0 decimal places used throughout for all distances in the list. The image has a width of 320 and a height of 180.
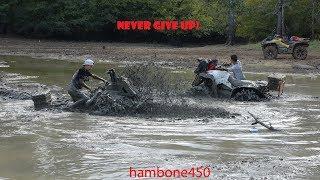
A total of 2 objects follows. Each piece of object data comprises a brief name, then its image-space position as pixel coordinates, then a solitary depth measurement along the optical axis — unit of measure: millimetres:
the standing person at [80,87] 13570
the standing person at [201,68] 16109
